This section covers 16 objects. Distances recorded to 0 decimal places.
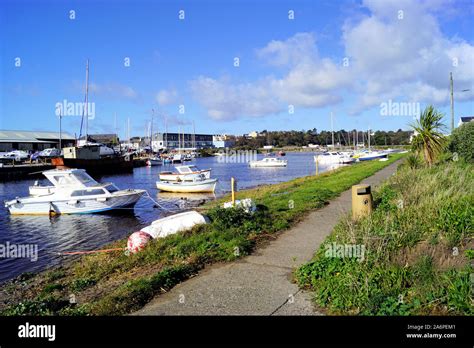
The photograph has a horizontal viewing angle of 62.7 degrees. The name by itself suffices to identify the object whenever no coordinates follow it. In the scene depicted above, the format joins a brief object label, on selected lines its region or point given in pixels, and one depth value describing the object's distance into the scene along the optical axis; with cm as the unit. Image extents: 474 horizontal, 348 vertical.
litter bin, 992
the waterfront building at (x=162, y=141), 17775
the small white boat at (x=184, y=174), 3553
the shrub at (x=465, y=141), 2080
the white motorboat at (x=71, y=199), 2398
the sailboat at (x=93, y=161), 6350
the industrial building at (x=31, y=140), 8344
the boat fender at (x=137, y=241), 952
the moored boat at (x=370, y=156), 6944
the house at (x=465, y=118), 7600
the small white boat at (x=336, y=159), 6981
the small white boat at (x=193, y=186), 3356
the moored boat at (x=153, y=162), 8541
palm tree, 2005
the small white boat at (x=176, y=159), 9519
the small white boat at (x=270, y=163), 7119
